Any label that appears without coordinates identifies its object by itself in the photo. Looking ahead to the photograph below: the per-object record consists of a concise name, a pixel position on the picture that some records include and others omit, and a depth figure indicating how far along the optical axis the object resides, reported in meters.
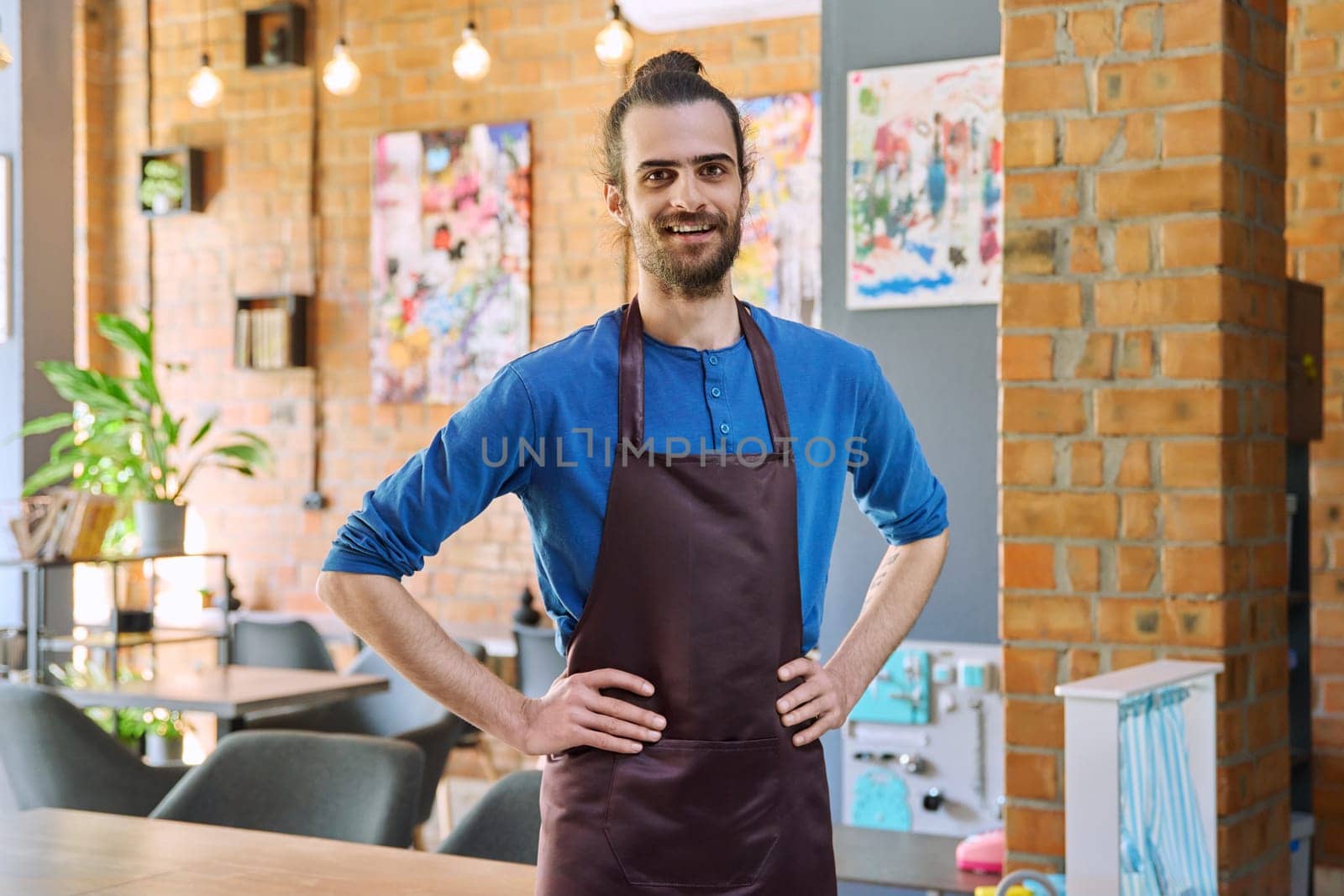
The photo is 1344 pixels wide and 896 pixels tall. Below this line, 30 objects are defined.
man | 1.51
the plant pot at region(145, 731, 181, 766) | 4.93
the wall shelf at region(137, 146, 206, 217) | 6.71
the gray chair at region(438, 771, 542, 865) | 2.41
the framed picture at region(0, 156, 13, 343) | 5.57
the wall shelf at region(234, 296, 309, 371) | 6.42
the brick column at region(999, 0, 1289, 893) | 2.35
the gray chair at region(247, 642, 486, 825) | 4.46
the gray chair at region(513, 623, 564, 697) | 5.00
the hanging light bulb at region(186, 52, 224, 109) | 5.88
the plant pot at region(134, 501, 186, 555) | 4.67
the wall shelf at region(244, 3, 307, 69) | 6.42
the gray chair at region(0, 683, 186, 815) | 3.45
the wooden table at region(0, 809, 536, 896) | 2.09
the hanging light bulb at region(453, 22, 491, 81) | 5.31
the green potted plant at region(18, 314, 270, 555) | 4.70
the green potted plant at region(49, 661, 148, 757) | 4.61
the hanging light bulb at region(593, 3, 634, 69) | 5.02
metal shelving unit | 4.36
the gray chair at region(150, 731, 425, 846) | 2.68
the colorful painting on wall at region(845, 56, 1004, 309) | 3.51
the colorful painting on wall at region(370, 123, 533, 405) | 6.00
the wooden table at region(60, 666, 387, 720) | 4.16
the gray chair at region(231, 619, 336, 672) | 5.25
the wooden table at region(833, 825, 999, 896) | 2.64
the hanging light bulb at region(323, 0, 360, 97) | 5.53
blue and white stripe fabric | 2.05
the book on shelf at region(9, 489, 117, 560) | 4.39
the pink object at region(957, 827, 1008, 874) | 2.69
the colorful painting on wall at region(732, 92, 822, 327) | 5.41
